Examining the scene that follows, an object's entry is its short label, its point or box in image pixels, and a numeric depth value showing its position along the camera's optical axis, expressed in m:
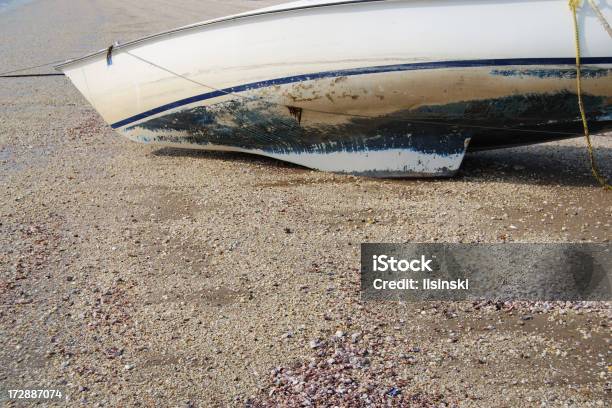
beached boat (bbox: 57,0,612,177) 5.51
